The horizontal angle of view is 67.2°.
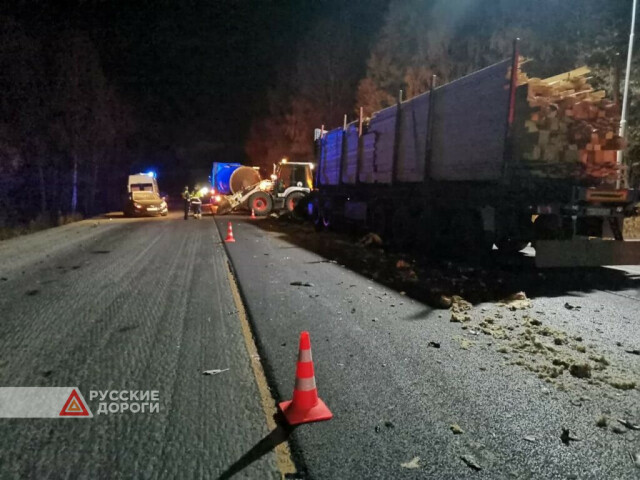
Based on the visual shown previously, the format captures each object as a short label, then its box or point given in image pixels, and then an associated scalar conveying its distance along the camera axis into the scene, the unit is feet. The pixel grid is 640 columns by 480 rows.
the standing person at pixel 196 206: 79.15
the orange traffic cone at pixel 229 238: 45.75
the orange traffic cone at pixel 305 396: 10.59
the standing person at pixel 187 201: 77.77
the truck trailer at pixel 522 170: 26.14
